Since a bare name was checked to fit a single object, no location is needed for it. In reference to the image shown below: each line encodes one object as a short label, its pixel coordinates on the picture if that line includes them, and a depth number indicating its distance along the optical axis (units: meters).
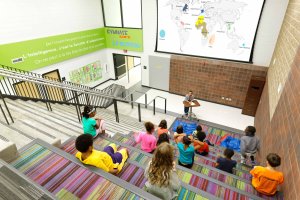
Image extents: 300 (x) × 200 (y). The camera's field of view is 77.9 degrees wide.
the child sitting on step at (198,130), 4.47
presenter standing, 7.16
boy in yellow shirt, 2.19
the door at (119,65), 10.74
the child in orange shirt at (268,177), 2.55
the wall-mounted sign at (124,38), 9.16
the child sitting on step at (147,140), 3.62
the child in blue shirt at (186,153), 3.23
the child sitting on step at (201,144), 4.06
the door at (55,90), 7.70
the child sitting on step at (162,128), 4.11
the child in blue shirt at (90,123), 3.50
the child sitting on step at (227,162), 3.30
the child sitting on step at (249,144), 3.93
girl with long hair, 1.85
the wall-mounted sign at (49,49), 6.32
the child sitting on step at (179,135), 3.93
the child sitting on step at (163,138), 3.67
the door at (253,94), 6.73
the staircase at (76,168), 2.18
